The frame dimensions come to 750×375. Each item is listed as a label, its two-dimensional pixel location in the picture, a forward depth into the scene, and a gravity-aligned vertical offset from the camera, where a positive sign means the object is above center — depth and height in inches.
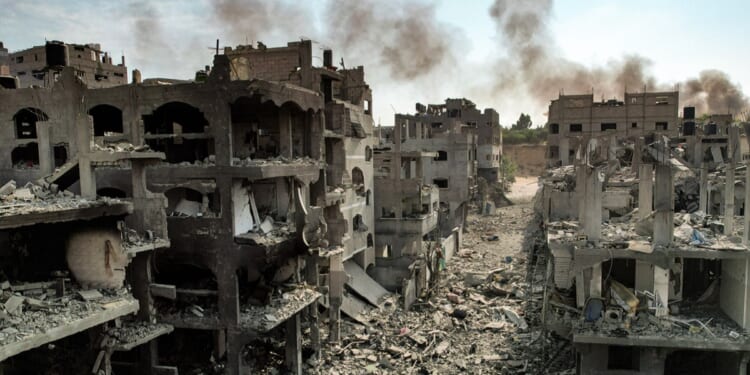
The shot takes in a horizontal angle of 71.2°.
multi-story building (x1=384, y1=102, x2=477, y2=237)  1694.1 -33.3
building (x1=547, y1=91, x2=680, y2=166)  1784.0 +132.3
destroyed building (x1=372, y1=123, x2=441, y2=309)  1180.5 -160.2
